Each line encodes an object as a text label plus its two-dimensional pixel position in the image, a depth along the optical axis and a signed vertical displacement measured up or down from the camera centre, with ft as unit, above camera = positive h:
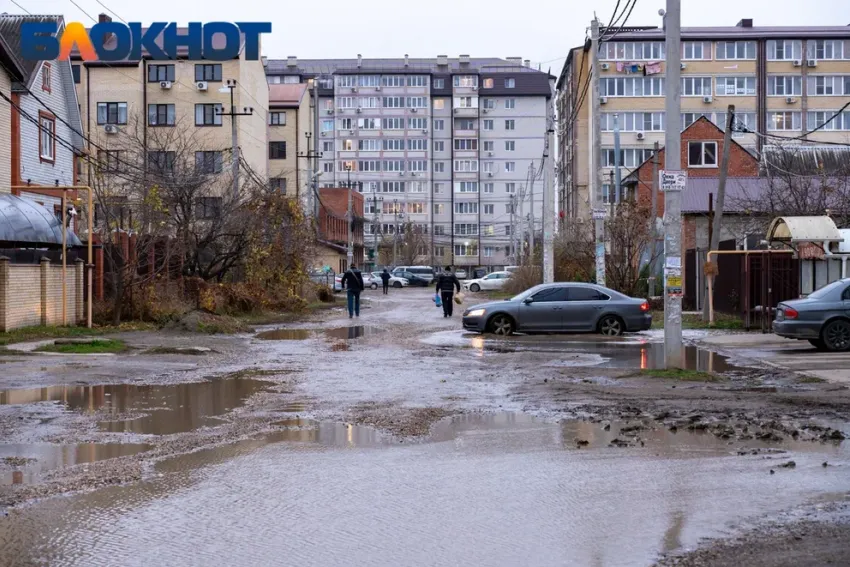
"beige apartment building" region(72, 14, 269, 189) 215.92 +40.41
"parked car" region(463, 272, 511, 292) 231.30 -0.39
